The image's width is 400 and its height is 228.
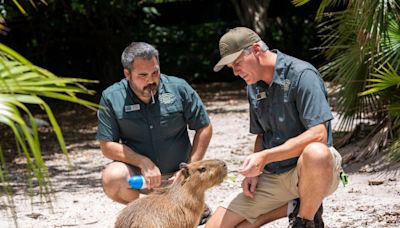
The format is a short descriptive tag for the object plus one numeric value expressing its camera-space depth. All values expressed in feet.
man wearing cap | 14.51
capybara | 14.82
